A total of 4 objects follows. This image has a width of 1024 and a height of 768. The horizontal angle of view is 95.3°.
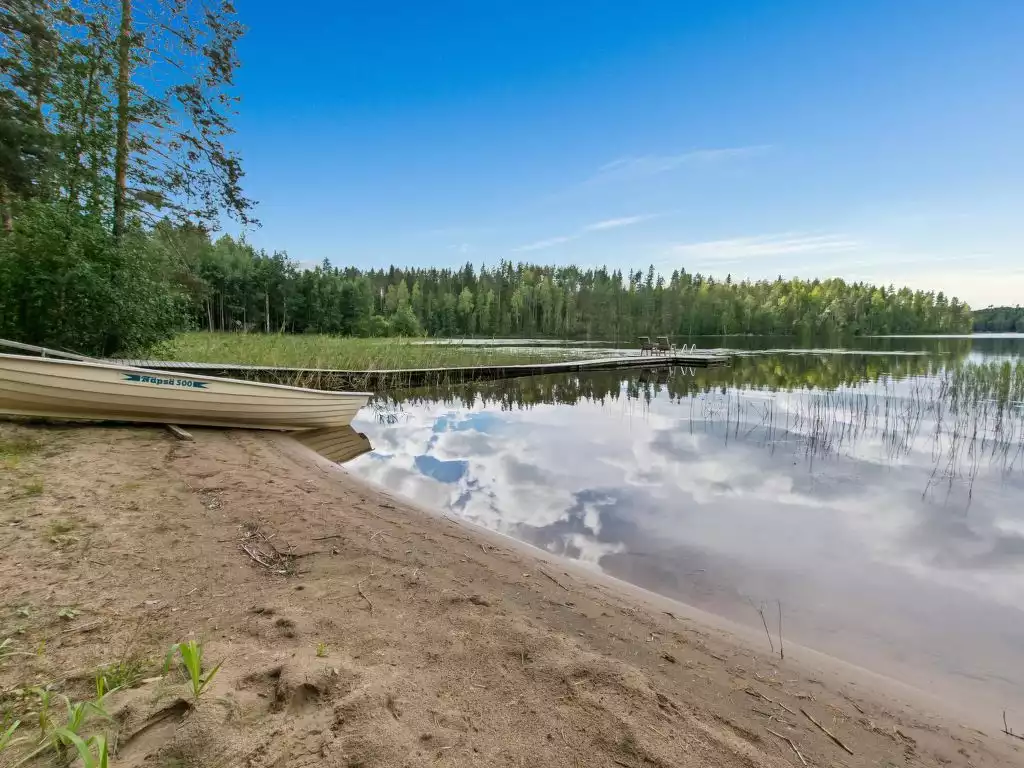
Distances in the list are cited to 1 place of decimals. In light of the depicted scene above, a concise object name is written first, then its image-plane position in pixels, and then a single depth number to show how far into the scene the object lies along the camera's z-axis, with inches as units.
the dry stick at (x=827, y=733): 79.3
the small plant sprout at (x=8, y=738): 57.0
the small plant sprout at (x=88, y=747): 52.2
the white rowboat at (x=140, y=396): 221.0
